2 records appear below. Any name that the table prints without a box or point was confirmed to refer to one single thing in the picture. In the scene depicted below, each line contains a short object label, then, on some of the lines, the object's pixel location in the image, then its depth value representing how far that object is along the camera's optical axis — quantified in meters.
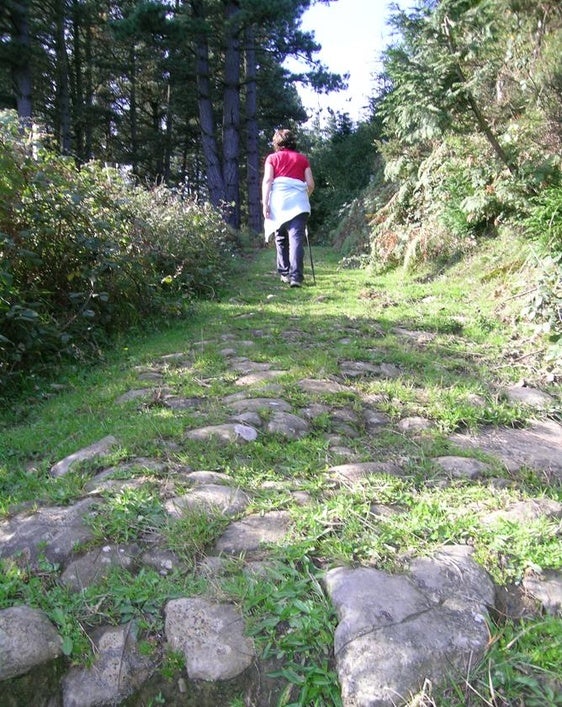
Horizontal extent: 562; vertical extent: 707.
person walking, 7.07
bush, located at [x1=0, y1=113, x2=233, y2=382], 4.16
